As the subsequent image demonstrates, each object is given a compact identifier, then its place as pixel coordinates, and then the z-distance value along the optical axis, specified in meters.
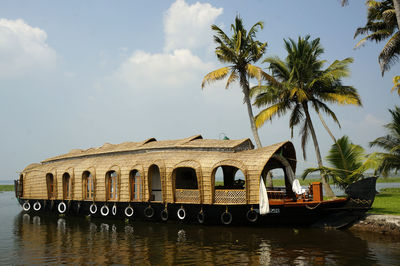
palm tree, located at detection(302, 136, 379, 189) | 15.29
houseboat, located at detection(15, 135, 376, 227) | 11.71
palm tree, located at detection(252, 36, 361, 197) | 17.86
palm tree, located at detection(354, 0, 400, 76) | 14.81
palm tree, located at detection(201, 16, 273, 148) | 18.77
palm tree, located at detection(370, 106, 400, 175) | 15.88
